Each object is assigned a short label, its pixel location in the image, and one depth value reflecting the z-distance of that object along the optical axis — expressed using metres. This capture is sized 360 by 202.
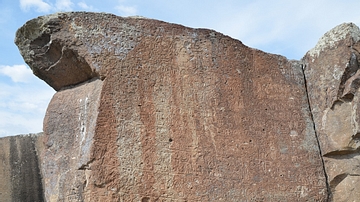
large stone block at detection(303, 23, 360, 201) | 5.06
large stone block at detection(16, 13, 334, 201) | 4.37
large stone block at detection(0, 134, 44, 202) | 6.04
